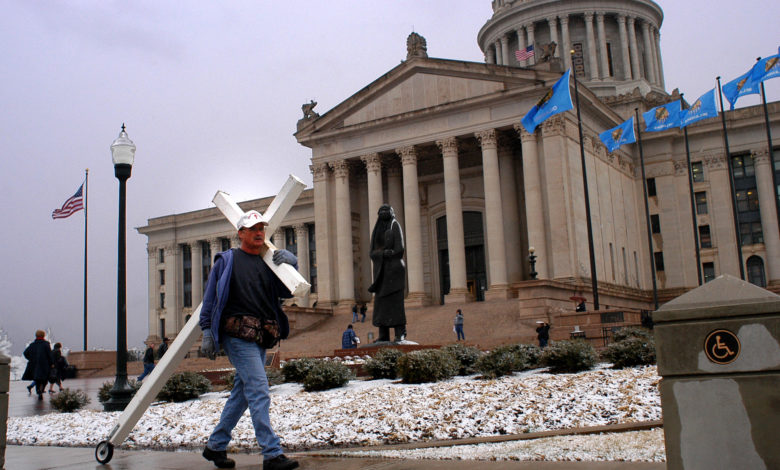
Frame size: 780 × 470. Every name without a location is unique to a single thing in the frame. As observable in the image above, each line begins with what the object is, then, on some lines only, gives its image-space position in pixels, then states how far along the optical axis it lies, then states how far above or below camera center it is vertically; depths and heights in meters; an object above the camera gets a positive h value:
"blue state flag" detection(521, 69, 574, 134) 31.19 +8.93
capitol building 45.16 +8.70
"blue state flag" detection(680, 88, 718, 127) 36.19 +9.64
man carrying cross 6.75 +0.15
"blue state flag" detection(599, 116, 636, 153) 39.47 +9.37
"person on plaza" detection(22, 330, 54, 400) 21.16 -0.35
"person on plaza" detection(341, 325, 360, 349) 28.45 -0.32
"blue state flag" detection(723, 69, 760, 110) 33.06 +9.78
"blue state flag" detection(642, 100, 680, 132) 38.22 +9.91
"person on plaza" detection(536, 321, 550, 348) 26.81 -0.45
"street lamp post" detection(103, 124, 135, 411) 13.97 +0.99
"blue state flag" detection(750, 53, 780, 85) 31.48 +10.00
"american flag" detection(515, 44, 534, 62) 54.81 +19.11
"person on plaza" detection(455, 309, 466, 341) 33.34 +0.02
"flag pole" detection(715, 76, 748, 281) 35.96 +5.12
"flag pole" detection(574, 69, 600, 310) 33.69 +2.25
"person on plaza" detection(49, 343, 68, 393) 25.56 -0.55
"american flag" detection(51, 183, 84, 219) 39.59 +7.13
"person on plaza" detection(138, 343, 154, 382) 27.89 -0.66
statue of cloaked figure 19.08 +1.38
